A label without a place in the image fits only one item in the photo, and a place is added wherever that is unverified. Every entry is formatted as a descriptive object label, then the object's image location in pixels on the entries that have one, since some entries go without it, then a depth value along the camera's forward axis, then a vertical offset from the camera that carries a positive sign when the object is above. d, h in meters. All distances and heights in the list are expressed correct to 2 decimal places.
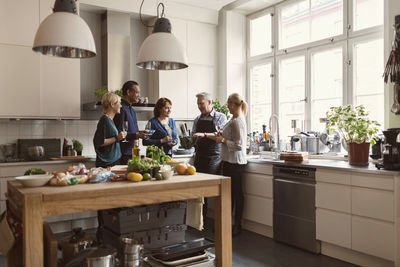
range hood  5.09 +1.09
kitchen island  1.92 -0.40
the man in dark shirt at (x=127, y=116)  4.07 +0.16
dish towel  2.83 -0.62
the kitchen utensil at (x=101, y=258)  2.14 -0.74
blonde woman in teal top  3.44 -0.02
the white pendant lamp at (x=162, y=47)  2.64 +0.59
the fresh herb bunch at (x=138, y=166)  2.45 -0.23
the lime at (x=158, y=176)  2.42 -0.30
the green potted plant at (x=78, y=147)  4.82 -0.21
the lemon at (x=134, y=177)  2.35 -0.29
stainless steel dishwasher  3.74 -0.81
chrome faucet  4.55 -0.25
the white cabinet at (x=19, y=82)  4.27 +0.57
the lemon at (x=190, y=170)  2.69 -0.29
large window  4.20 +0.89
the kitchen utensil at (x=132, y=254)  2.33 -0.77
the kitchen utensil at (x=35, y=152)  4.39 -0.25
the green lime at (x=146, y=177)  2.40 -0.30
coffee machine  3.12 -0.18
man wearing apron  4.54 -0.11
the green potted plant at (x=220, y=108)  5.39 +0.31
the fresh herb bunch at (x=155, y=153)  2.62 -0.16
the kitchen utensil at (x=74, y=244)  2.38 -0.73
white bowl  2.14 -0.29
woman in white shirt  4.25 -0.22
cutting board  4.51 -0.33
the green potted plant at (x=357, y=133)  3.61 -0.04
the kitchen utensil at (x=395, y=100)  3.58 +0.27
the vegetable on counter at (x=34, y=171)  2.66 -0.29
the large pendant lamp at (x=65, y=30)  2.29 +0.63
